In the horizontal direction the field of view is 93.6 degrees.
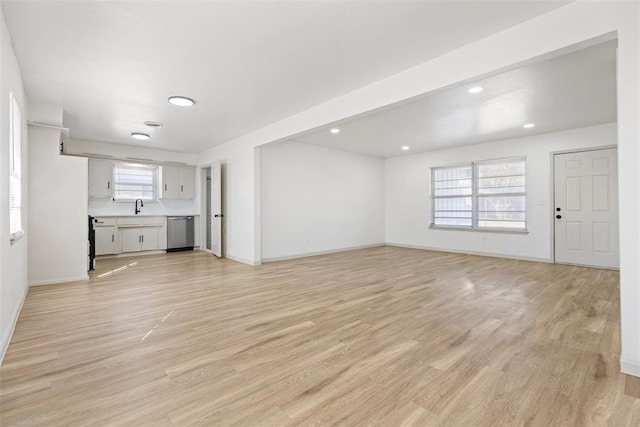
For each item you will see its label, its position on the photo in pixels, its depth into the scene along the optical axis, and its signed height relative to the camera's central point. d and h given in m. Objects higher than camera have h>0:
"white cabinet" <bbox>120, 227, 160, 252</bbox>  6.66 -0.59
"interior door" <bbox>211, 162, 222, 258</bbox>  6.50 +0.11
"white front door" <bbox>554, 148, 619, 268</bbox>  5.23 +0.08
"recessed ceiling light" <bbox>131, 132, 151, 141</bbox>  5.78 +1.53
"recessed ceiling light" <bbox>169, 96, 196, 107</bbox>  3.91 +1.49
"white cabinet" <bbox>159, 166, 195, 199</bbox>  7.37 +0.78
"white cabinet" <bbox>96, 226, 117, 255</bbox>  6.35 -0.58
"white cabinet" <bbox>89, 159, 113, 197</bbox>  6.44 +0.78
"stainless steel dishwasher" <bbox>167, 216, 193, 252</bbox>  7.37 -0.50
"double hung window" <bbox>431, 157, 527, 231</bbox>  6.34 +0.40
